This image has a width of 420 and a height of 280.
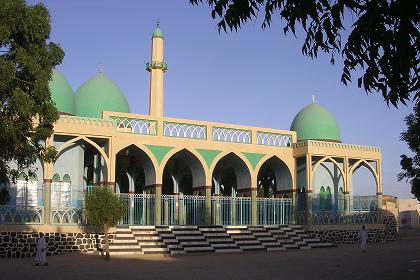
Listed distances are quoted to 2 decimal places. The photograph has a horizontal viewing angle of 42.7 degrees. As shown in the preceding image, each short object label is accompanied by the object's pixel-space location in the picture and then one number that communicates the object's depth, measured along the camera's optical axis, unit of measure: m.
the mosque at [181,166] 21.67
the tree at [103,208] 18.64
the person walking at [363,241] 21.61
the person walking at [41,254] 16.22
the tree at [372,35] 4.35
